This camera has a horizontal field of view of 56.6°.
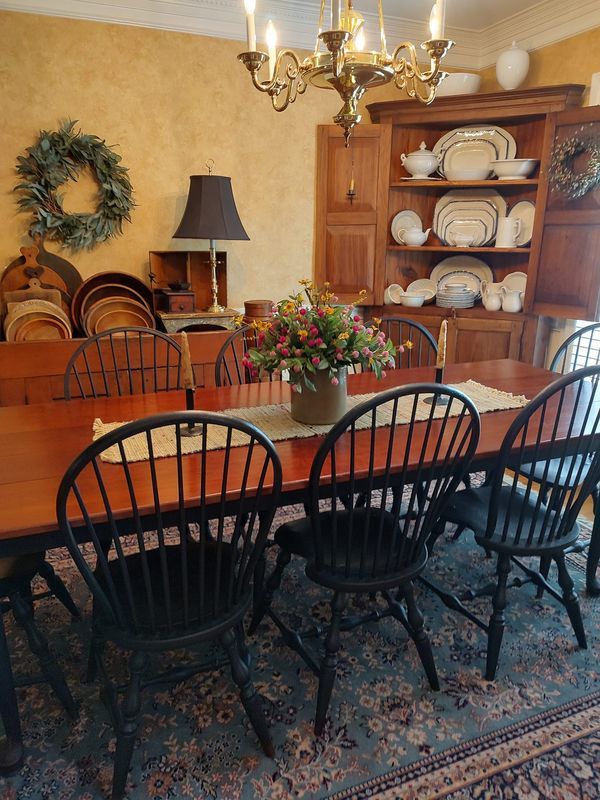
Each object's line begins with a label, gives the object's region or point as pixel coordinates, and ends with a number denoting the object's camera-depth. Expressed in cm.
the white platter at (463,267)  413
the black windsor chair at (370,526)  146
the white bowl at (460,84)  368
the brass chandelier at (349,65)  155
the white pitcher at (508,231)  376
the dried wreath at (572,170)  308
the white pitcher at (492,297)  386
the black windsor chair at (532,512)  165
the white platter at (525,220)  379
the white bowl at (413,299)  401
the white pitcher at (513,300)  376
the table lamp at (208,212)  323
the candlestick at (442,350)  190
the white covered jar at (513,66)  354
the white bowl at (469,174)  373
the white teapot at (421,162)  382
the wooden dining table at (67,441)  129
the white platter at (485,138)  381
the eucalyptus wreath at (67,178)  317
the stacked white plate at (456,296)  396
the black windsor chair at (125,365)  296
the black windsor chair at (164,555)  124
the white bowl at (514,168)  356
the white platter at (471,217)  396
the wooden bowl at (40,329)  301
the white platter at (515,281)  392
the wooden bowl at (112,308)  325
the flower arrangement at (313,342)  167
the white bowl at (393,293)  418
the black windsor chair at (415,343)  366
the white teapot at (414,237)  396
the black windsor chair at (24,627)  146
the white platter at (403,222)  408
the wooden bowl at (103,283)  327
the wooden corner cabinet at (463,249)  334
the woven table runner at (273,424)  163
